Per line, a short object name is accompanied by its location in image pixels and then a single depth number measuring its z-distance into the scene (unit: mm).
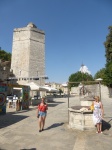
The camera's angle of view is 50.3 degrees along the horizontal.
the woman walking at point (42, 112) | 5913
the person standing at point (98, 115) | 5573
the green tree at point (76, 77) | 53556
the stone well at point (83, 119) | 5860
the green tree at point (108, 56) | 25221
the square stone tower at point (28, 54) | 33053
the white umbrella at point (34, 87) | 13015
